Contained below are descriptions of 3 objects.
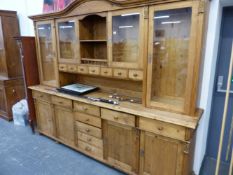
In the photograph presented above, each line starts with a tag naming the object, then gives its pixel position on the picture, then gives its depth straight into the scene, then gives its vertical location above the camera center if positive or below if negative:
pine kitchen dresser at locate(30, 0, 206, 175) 1.62 -0.29
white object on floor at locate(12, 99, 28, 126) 3.39 -1.16
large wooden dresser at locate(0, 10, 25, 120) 3.42 -0.28
